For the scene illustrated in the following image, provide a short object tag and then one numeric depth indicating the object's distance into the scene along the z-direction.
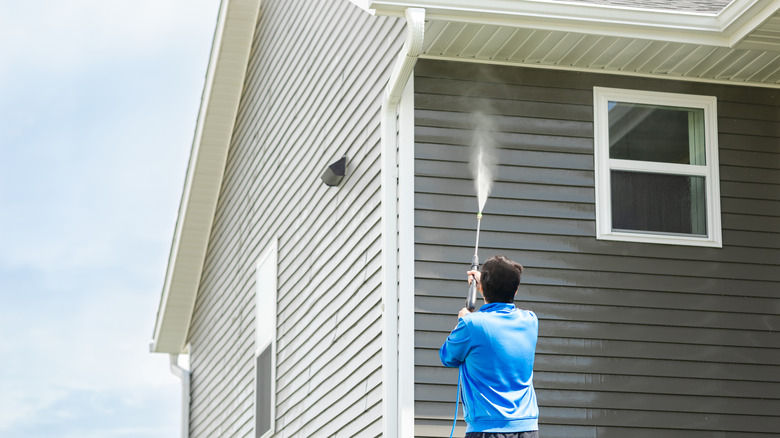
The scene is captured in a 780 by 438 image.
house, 8.24
